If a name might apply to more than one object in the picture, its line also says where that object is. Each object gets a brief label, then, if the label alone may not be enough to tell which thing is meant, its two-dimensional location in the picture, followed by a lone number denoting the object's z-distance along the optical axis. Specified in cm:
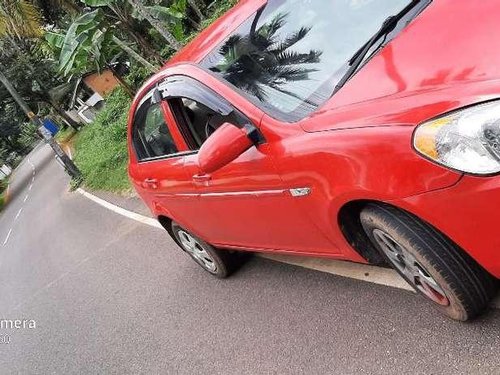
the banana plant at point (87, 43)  1026
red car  228
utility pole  1639
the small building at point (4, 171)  4569
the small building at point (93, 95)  3491
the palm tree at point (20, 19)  1641
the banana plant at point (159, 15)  1038
